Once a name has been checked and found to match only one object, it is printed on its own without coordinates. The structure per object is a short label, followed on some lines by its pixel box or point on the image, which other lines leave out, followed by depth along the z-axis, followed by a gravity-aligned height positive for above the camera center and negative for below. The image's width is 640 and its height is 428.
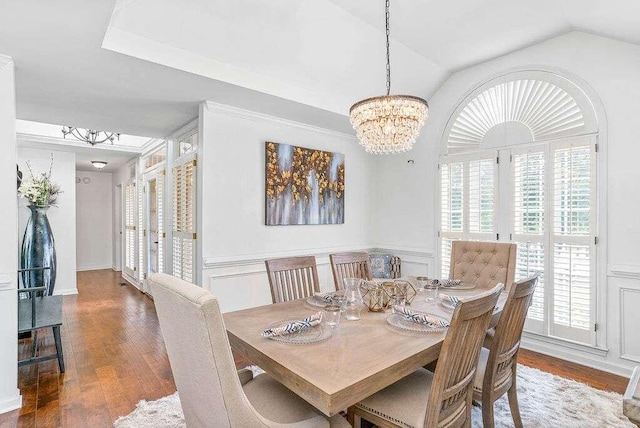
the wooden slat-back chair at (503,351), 1.68 -0.73
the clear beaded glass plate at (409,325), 1.69 -0.59
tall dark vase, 4.53 -0.49
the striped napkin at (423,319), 1.74 -0.57
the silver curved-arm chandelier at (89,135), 4.94 +1.19
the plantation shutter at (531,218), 3.32 -0.06
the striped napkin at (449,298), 2.14 -0.57
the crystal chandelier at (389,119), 2.22 +0.64
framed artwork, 3.79 +0.32
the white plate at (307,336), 1.54 -0.59
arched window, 3.07 +0.28
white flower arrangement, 4.36 +0.30
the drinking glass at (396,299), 2.10 -0.55
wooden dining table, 1.20 -0.61
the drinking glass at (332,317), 1.72 -0.54
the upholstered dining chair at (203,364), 1.05 -0.53
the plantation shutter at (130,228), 6.59 -0.33
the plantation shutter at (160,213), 5.02 -0.02
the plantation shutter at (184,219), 3.75 -0.09
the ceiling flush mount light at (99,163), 6.59 +0.97
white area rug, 2.17 -1.37
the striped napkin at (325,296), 2.19 -0.57
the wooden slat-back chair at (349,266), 2.87 -0.48
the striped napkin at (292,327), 1.61 -0.57
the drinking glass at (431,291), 2.27 -0.57
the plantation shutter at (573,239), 3.03 -0.26
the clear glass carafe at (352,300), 1.92 -0.51
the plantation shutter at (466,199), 3.69 +0.14
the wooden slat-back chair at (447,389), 1.29 -0.79
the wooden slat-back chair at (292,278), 2.49 -0.51
